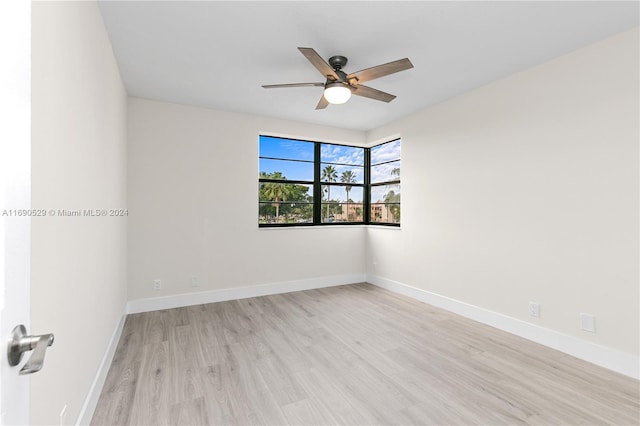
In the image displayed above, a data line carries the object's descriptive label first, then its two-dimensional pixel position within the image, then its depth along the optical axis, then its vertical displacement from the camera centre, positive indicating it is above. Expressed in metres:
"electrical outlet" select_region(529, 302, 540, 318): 2.76 -0.90
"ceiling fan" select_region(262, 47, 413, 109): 2.21 +1.14
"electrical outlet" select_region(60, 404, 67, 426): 1.30 -0.92
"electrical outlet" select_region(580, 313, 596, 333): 2.40 -0.90
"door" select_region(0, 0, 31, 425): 0.47 +0.04
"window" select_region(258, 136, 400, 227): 4.39 +0.49
